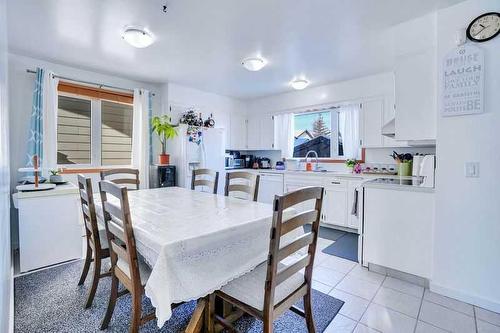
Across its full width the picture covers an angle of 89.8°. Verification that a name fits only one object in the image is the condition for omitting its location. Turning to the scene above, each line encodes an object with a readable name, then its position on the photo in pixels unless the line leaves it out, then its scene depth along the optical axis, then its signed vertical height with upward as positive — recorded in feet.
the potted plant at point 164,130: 12.85 +1.69
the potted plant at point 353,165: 13.29 -0.05
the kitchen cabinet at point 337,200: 12.46 -1.85
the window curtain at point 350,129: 13.57 +1.95
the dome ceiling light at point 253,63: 10.22 +4.14
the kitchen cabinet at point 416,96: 7.52 +2.12
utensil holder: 9.18 -0.17
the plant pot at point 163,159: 13.69 +0.19
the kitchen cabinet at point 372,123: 12.66 +2.12
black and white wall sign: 6.47 +2.21
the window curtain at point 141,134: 13.52 +1.53
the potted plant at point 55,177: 9.93 -0.61
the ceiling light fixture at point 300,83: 12.96 +4.19
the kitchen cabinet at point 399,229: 7.40 -2.05
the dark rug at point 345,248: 9.78 -3.53
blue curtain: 10.31 +1.52
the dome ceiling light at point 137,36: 7.90 +4.05
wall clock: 6.24 +3.51
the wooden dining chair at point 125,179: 8.52 -0.49
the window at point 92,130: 11.91 +1.63
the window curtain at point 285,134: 16.65 +2.01
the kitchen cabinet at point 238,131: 18.06 +2.34
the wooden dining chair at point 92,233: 5.81 -1.75
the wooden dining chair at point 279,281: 3.81 -2.15
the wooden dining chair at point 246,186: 7.57 -0.72
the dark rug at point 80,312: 5.58 -3.65
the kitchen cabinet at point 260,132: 17.60 +2.26
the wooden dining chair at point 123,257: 4.31 -1.79
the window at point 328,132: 13.75 +1.92
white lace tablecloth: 3.76 -1.42
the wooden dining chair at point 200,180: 9.16 -0.64
